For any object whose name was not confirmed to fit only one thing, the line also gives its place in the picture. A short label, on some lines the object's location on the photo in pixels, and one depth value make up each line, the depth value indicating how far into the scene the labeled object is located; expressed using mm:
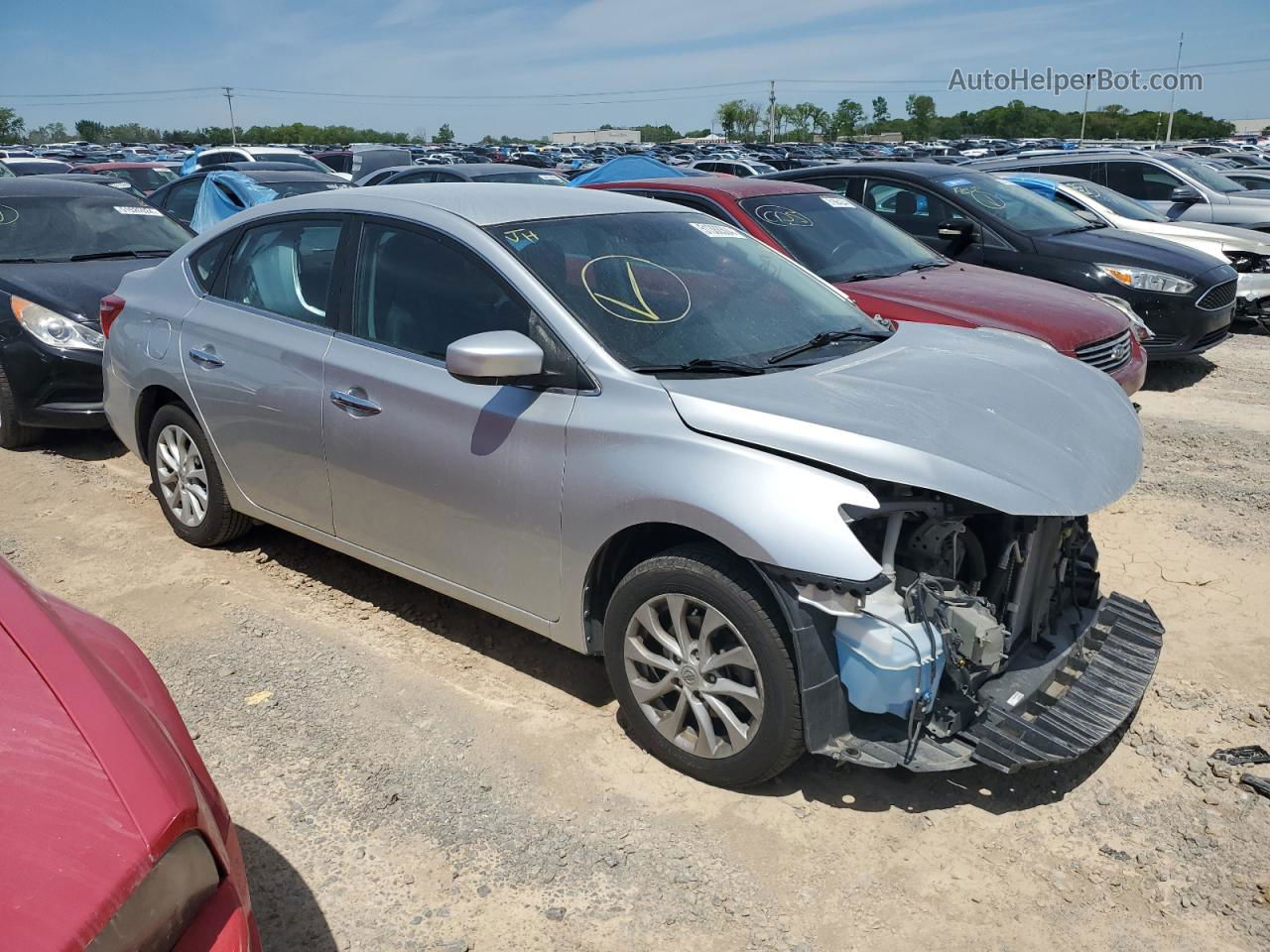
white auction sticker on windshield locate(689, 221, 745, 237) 4211
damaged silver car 2865
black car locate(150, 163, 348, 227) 12102
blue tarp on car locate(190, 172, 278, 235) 11289
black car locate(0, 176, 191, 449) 6375
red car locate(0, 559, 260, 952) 1469
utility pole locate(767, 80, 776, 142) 88900
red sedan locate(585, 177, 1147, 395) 6129
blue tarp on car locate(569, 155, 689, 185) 10988
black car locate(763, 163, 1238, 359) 8188
